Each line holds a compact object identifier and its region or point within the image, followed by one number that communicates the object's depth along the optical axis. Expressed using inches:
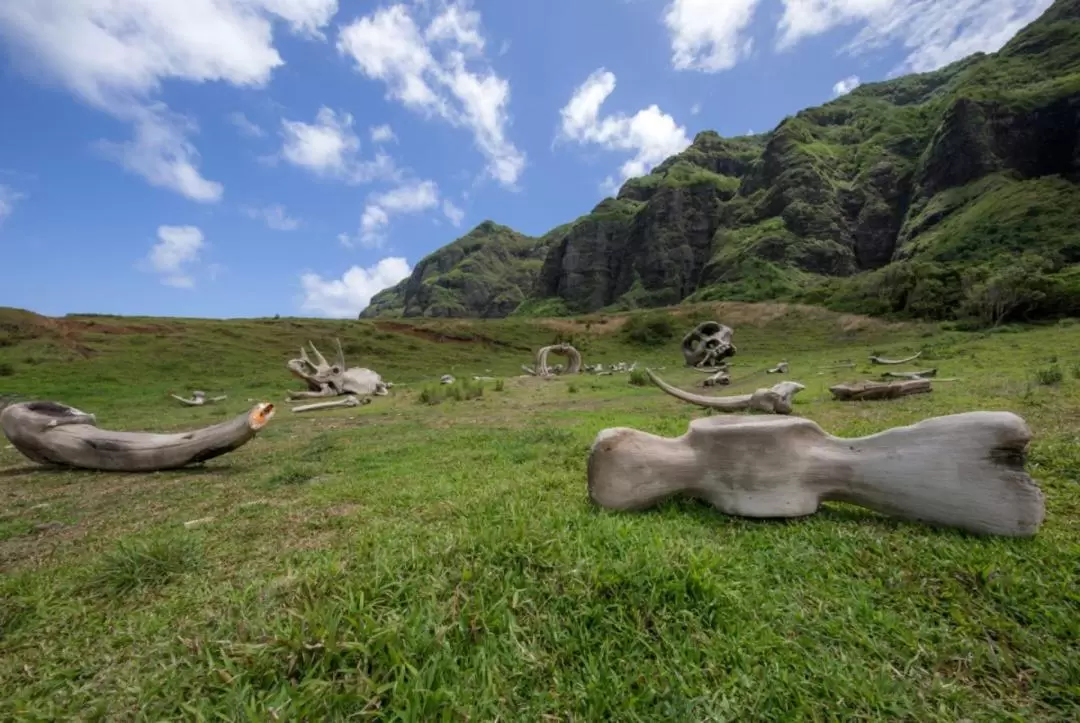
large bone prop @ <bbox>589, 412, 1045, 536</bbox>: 125.4
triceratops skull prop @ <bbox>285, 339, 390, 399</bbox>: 793.6
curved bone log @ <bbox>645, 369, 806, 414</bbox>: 361.1
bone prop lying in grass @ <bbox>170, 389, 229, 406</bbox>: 698.2
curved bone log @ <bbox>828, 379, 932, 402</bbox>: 394.9
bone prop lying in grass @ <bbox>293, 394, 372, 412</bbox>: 659.1
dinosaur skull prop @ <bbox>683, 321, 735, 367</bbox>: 883.4
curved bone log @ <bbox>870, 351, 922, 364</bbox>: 631.1
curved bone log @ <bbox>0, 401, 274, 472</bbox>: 300.4
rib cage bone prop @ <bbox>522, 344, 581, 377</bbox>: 988.4
